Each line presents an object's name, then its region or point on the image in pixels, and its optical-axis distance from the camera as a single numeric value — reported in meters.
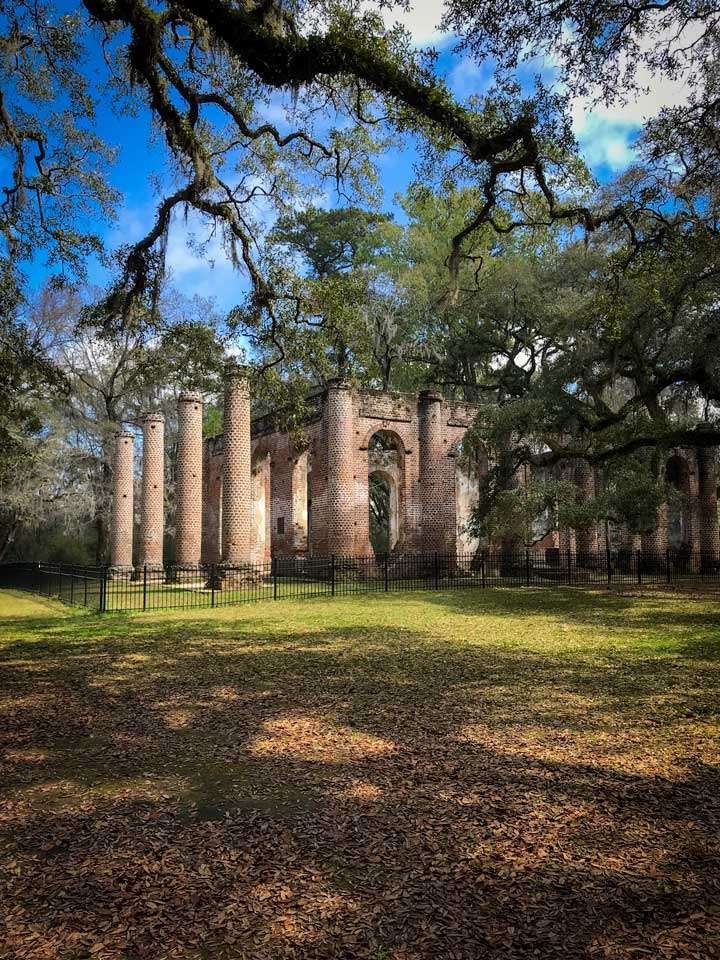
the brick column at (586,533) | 26.08
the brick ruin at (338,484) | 22.47
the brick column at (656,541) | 27.97
